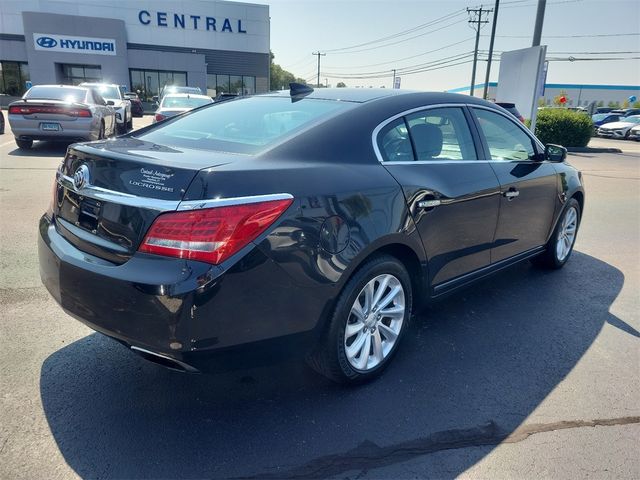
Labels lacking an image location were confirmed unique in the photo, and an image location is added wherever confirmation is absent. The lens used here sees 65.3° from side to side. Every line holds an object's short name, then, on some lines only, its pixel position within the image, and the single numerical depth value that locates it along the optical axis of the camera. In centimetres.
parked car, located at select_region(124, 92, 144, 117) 3072
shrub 1886
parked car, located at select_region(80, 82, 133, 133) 1691
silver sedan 1073
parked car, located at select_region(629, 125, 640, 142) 2703
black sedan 214
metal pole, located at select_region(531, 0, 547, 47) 1680
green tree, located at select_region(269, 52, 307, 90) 8898
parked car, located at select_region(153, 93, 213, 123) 1512
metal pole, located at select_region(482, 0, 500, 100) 2906
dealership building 3662
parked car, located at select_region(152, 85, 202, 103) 2433
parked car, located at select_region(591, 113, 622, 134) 3300
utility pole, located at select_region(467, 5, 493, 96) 4347
